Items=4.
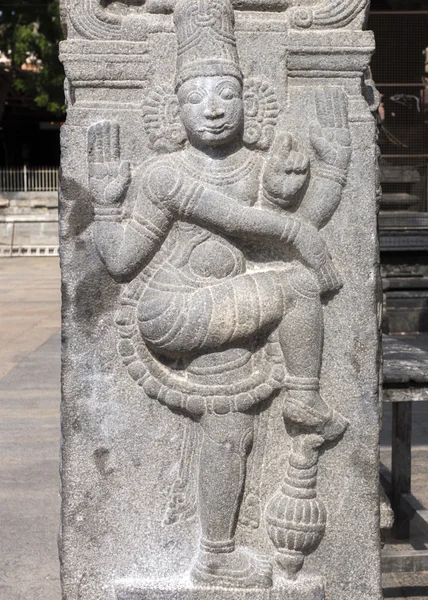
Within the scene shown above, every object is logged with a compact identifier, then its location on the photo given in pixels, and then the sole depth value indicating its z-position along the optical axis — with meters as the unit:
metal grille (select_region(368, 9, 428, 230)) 8.30
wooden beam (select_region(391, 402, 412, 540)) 3.78
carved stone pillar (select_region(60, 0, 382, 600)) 2.46
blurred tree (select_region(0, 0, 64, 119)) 16.28
